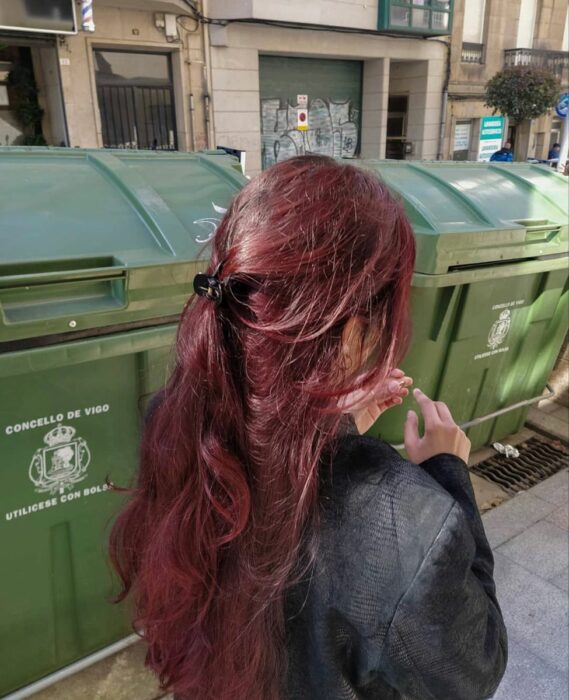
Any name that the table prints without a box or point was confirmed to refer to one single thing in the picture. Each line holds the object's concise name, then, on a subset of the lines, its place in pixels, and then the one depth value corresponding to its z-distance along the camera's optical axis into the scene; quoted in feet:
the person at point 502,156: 31.19
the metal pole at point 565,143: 22.51
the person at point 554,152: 45.87
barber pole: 25.76
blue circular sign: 24.02
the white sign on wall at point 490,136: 49.01
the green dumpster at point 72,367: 5.49
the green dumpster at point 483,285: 8.91
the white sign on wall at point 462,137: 47.67
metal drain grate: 11.59
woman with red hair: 2.81
